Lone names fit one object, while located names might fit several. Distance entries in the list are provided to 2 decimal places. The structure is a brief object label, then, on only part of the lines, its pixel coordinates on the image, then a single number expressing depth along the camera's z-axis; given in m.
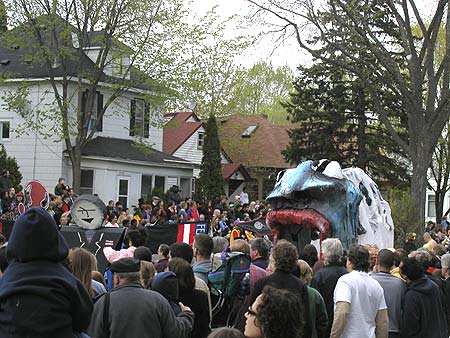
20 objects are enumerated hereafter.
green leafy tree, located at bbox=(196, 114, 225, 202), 37.84
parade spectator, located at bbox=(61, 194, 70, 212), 17.61
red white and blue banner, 13.95
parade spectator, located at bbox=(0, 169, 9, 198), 19.40
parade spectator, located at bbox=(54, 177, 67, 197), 20.37
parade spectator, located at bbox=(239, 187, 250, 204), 32.16
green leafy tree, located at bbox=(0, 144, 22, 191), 26.16
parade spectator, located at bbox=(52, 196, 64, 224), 16.97
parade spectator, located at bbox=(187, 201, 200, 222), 21.83
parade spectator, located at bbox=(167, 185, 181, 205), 25.82
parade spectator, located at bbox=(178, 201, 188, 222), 19.55
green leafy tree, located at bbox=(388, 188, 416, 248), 22.27
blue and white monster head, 14.38
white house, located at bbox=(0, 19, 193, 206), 29.36
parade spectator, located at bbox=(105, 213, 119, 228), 15.15
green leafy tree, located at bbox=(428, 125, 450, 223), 39.44
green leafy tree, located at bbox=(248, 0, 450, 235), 24.34
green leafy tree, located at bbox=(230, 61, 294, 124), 69.44
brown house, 46.84
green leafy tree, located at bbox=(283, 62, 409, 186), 35.00
